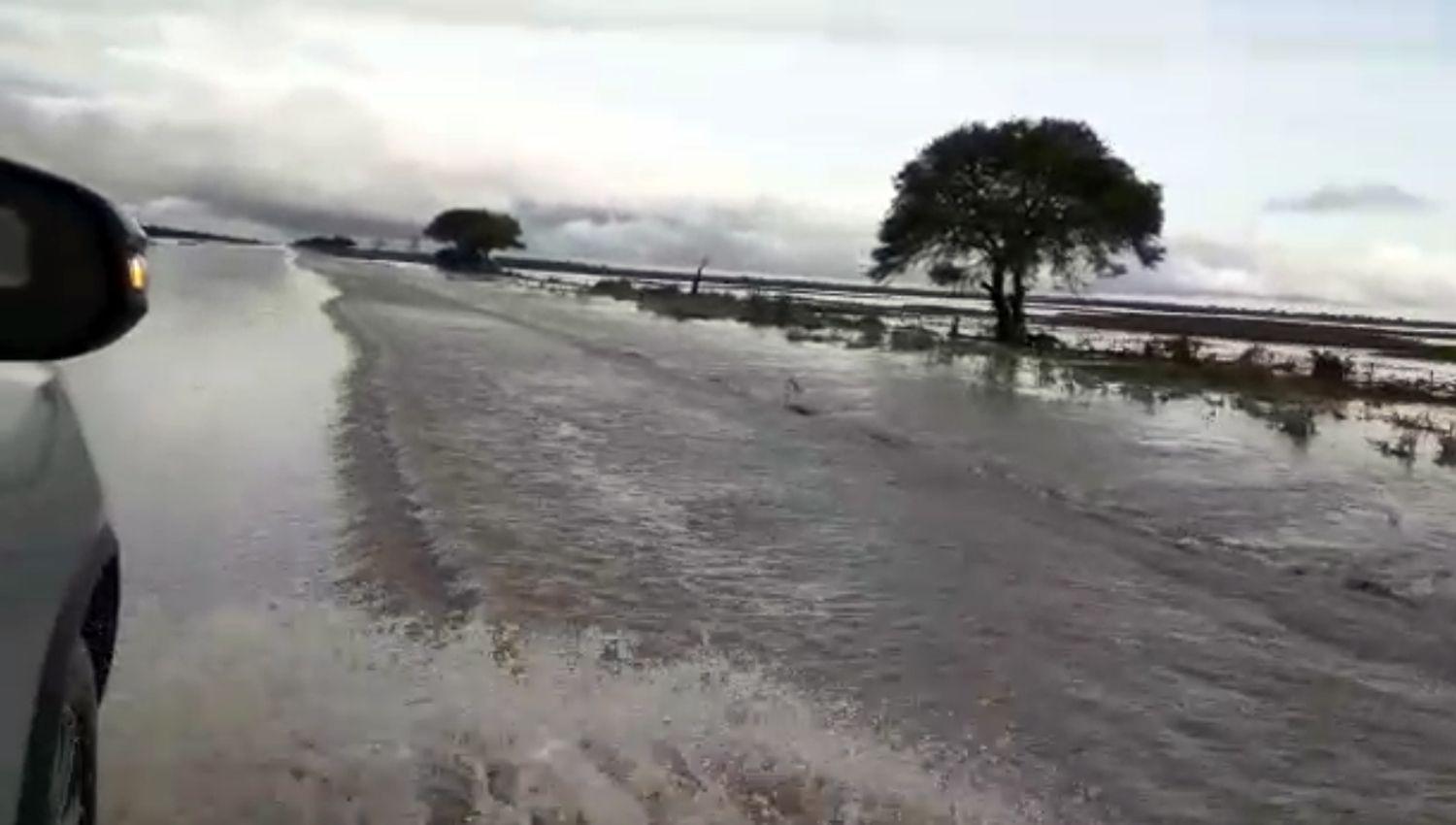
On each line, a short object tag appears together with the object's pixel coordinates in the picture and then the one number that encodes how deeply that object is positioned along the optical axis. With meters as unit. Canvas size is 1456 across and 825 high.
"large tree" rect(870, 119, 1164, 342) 42.25
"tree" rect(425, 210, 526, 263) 131.88
